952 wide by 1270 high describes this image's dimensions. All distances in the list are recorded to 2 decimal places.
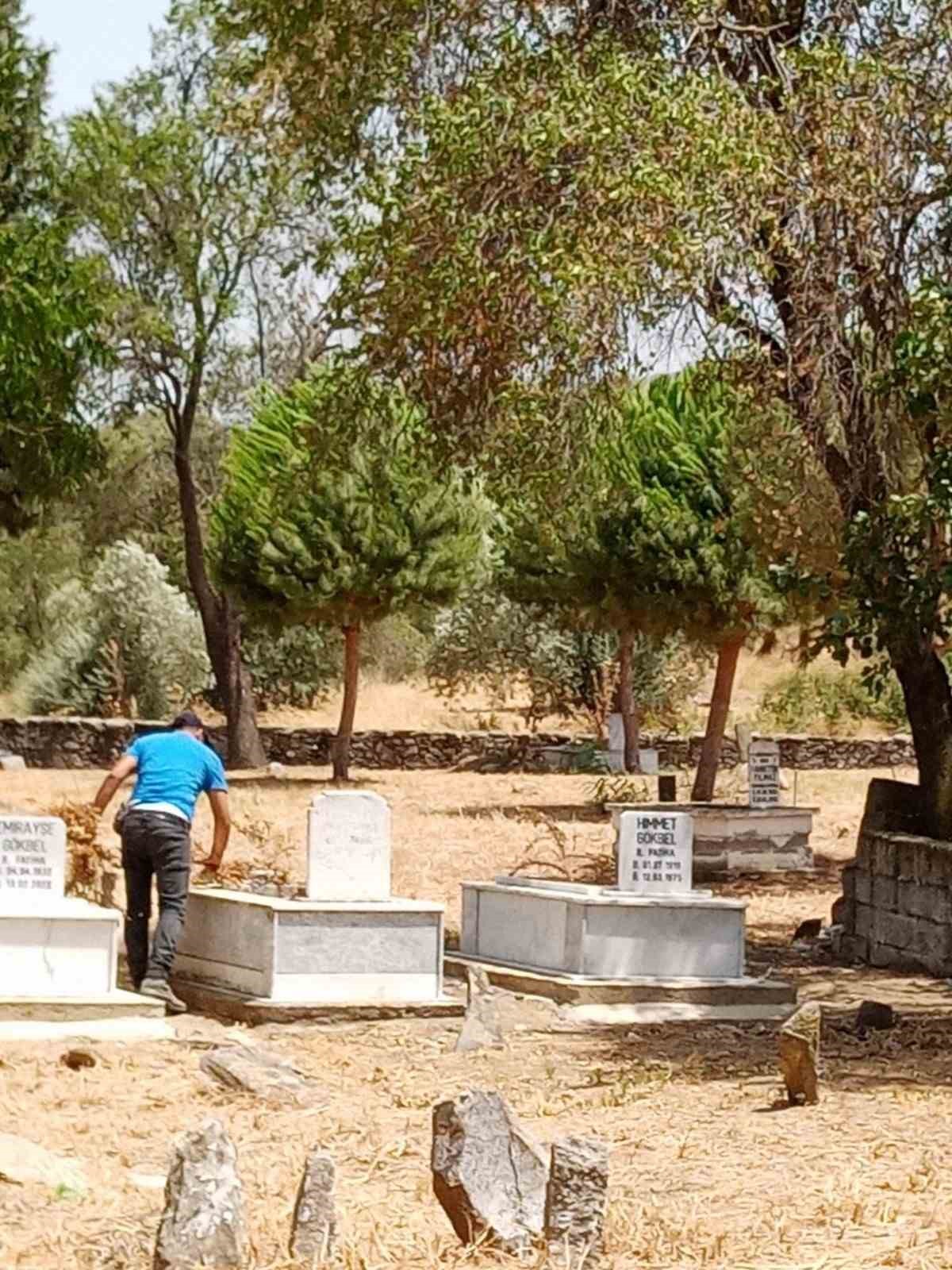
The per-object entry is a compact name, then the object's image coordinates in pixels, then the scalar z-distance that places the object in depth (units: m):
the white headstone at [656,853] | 14.59
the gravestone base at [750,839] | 23.59
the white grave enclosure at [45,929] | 13.45
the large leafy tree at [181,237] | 38.53
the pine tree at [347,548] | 35.22
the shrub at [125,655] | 45.28
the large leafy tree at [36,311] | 30.73
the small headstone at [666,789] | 27.62
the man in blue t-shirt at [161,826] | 14.23
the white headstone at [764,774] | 24.73
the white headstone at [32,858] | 13.84
